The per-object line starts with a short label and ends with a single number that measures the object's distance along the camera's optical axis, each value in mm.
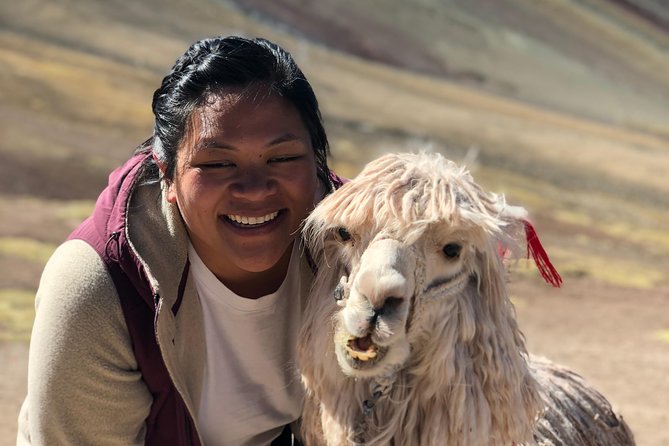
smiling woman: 2336
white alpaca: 2039
